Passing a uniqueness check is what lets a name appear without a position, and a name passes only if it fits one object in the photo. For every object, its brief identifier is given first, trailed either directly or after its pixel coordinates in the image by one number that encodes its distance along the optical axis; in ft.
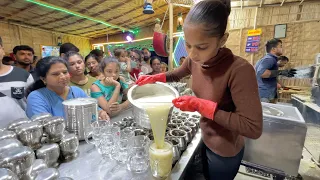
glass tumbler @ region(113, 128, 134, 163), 2.94
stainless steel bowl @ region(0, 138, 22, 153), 2.07
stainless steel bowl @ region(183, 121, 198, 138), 4.26
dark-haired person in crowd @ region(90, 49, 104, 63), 10.07
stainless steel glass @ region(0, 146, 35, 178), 1.93
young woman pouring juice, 2.37
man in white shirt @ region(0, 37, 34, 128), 5.31
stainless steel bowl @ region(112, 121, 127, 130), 4.32
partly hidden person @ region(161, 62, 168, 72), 12.80
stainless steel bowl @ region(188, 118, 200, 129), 4.63
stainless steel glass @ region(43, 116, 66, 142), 2.89
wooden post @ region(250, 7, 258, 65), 18.08
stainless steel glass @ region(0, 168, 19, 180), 1.61
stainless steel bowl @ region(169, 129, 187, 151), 3.51
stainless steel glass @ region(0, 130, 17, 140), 2.35
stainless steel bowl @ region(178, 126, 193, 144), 3.85
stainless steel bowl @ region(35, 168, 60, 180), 1.89
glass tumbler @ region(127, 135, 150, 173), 2.79
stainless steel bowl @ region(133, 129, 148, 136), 3.80
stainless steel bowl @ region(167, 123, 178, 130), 4.28
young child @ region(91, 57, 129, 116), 5.86
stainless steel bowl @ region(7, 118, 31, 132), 2.63
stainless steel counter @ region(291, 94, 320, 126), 10.68
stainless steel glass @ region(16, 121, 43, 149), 2.54
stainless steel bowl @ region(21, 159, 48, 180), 2.08
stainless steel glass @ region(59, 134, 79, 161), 3.02
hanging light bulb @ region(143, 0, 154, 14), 9.57
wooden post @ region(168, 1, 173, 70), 9.97
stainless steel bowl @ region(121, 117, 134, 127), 4.49
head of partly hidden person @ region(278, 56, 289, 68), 15.58
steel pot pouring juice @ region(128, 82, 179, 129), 3.53
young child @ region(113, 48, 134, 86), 10.30
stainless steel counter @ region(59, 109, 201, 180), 2.71
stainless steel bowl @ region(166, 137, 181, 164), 3.12
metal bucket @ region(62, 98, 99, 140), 3.46
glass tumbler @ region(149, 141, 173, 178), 2.48
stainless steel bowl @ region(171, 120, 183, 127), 4.43
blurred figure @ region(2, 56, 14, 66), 12.44
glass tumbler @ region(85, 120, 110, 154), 3.16
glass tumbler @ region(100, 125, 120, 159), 3.04
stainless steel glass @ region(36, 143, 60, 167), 2.61
